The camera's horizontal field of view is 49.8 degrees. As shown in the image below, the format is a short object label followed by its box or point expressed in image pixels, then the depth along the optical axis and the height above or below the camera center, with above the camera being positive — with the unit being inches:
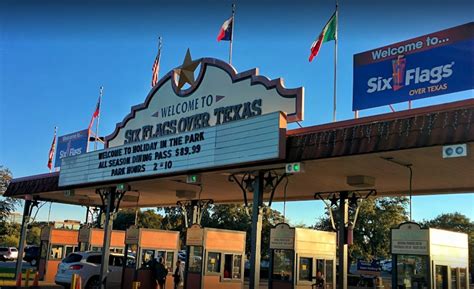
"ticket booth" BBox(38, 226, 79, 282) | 1042.7 -6.1
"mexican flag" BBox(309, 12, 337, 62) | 601.3 +260.8
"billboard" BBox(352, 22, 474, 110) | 455.2 +181.0
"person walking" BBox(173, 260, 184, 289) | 789.7 -37.8
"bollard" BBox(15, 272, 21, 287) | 842.2 -64.5
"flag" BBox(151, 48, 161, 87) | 861.2 +299.8
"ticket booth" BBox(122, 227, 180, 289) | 742.5 -4.6
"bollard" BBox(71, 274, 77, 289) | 547.0 -38.6
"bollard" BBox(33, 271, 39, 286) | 872.9 -63.5
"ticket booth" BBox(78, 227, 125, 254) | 1027.9 +14.0
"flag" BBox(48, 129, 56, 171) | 1170.0 +199.8
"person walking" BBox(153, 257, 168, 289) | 708.0 -31.1
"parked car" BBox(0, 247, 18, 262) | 1952.5 -46.6
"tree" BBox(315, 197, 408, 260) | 1733.5 +125.7
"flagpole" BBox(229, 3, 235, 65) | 642.2 +277.5
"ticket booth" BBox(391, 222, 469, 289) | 463.5 +6.7
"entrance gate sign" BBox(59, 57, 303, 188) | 522.0 +140.7
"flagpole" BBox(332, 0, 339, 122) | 525.2 +202.2
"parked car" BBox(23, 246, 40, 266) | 1771.7 -39.0
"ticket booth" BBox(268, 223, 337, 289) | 594.5 +0.0
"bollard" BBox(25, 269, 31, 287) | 837.8 -60.0
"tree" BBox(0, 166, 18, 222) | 2216.9 +152.3
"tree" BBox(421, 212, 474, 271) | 2615.2 +231.9
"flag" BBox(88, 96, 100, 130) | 1031.3 +266.4
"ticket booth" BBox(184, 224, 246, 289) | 704.4 -8.2
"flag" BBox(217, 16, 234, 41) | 689.0 +295.2
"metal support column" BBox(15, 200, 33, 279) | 1087.6 +51.0
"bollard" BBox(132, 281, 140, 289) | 606.1 -42.3
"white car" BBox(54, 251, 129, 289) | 786.2 -37.3
